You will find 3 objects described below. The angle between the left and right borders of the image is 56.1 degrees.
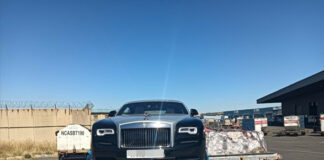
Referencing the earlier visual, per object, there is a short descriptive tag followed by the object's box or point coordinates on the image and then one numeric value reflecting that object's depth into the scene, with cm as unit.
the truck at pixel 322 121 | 2355
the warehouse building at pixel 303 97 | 3673
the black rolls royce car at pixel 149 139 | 466
